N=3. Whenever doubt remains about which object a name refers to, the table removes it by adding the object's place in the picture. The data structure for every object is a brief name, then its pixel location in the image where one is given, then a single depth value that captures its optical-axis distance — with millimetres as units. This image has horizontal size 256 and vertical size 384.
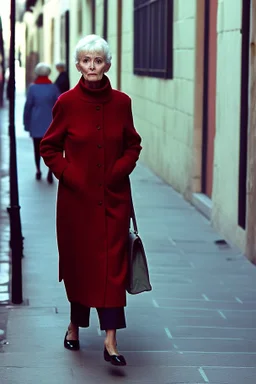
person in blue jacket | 15188
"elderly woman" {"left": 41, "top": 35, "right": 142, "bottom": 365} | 5785
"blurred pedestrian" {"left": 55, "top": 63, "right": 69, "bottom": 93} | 22750
